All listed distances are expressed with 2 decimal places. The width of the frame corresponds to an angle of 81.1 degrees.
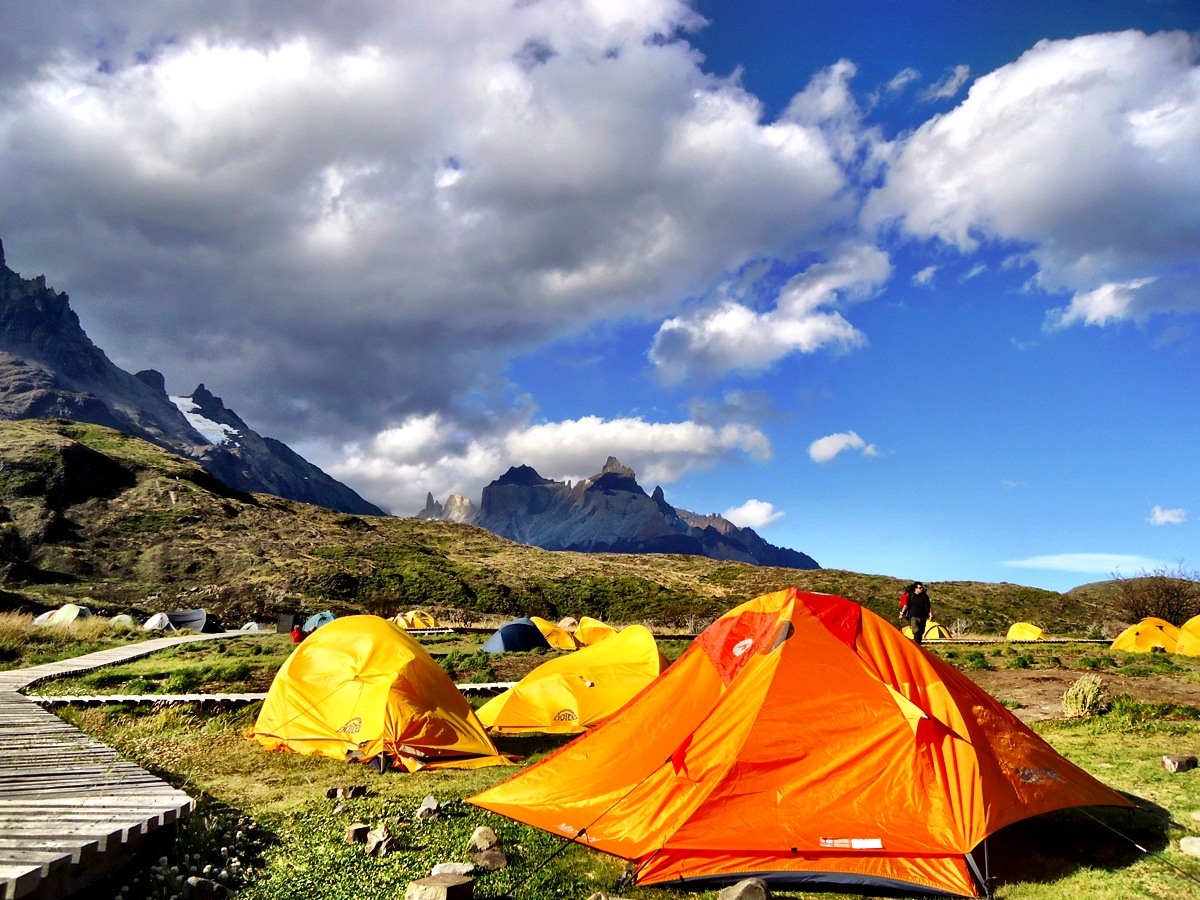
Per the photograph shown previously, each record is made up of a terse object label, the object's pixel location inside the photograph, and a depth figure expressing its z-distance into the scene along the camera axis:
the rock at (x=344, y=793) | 9.05
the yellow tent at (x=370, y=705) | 10.94
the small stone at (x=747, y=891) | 5.54
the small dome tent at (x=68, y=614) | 34.51
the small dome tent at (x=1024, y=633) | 37.87
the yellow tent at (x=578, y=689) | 13.90
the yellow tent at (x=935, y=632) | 35.50
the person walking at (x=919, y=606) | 22.62
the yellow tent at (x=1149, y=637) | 27.25
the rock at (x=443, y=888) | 5.32
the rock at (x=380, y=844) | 6.95
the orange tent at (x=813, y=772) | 6.34
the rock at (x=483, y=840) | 6.81
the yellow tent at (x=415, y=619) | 40.63
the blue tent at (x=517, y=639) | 28.23
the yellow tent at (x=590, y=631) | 32.34
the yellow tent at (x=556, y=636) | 30.20
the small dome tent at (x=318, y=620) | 31.36
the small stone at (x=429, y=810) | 7.98
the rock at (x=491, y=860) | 6.45
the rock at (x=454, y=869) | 6.10
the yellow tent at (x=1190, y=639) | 25.53
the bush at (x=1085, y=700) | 13.32
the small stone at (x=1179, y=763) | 9.16
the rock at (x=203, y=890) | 5.93
